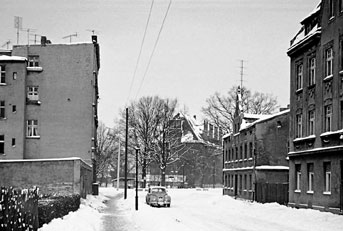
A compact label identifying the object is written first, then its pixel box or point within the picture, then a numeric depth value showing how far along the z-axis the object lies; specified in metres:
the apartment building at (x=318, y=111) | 32.19
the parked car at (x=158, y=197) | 48.94
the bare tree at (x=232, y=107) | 86.38
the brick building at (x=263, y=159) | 48.75
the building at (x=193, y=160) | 96.94
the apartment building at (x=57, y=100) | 56.69
